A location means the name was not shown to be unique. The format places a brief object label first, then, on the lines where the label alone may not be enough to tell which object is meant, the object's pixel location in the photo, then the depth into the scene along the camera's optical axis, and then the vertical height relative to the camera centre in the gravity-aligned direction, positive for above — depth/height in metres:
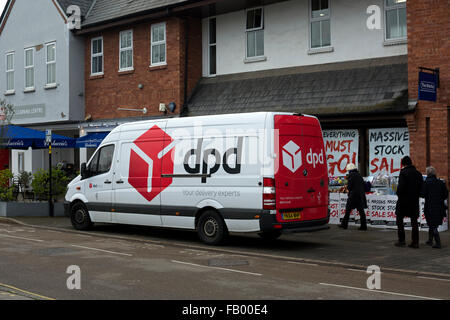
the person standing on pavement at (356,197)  14.95 -0.67
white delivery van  11.68 -0.08
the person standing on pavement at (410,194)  12.12 -0.50
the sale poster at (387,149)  15.71 +0.53
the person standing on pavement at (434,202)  12.05 -0.66
